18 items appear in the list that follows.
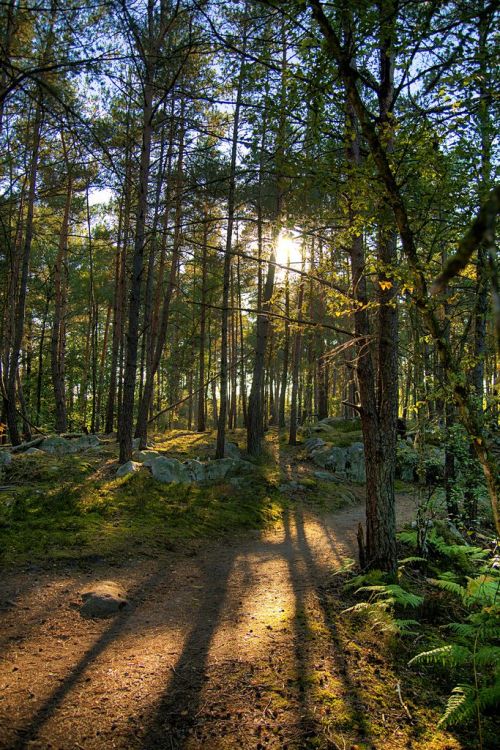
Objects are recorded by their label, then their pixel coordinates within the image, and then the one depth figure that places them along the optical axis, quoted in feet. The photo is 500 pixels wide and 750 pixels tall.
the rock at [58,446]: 38.93
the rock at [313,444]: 52.20
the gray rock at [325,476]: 43.23
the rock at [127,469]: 30.81
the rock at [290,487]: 37.38
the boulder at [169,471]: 32.14
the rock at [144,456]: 34.78
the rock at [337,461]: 47.71
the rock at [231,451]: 44.85
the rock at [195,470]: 34.63
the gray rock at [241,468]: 38.04
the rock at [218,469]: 35.96
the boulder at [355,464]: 46.85
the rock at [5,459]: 30.89
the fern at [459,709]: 8.81
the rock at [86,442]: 41.60
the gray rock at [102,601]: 14.78
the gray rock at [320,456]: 48.61
